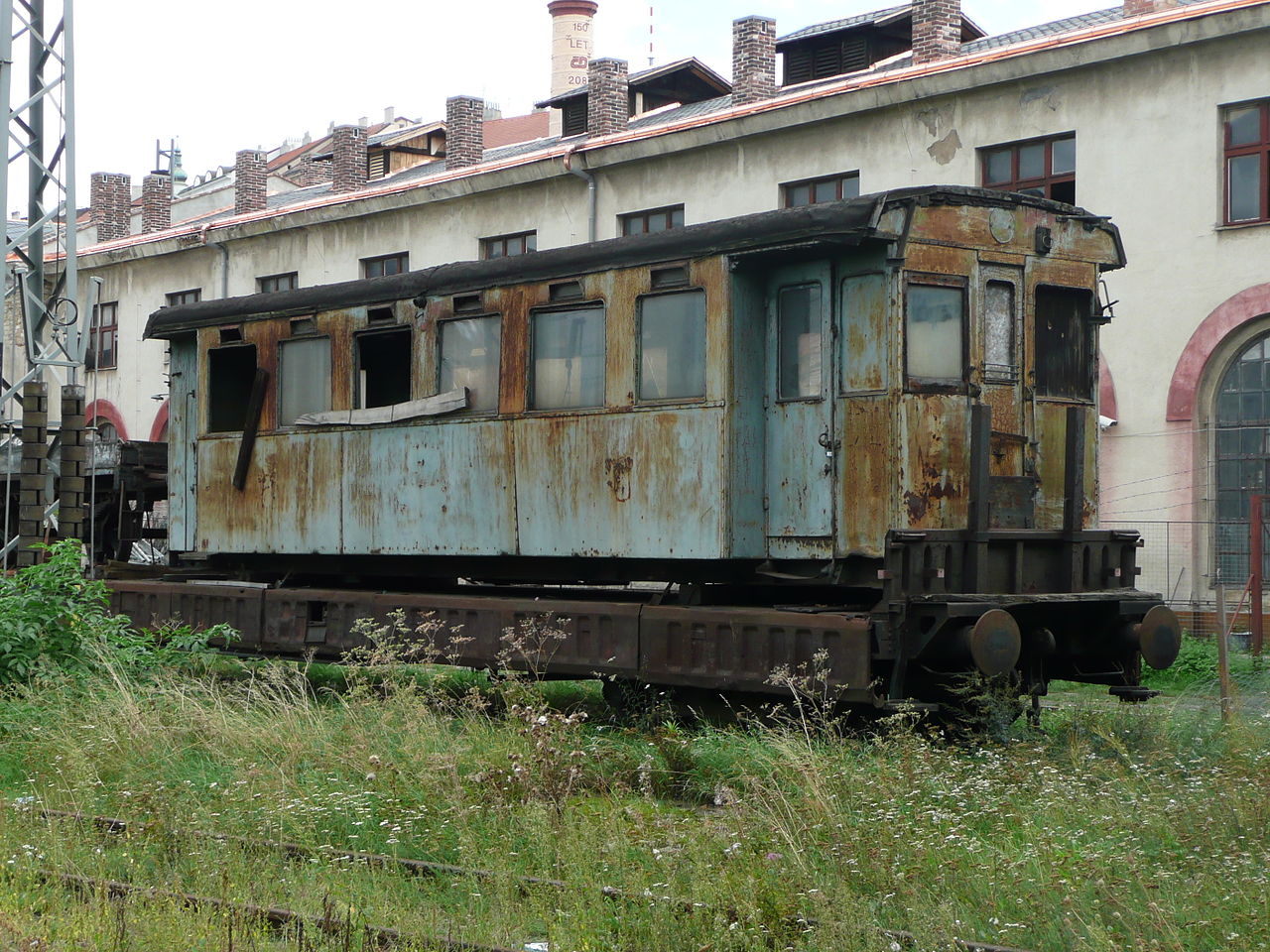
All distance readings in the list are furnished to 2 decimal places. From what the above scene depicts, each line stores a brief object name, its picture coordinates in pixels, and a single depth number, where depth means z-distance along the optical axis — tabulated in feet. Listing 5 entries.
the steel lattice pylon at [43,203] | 49.65
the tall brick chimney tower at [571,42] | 138.72
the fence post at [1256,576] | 53.06
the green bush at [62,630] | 36.50
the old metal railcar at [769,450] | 32.71
